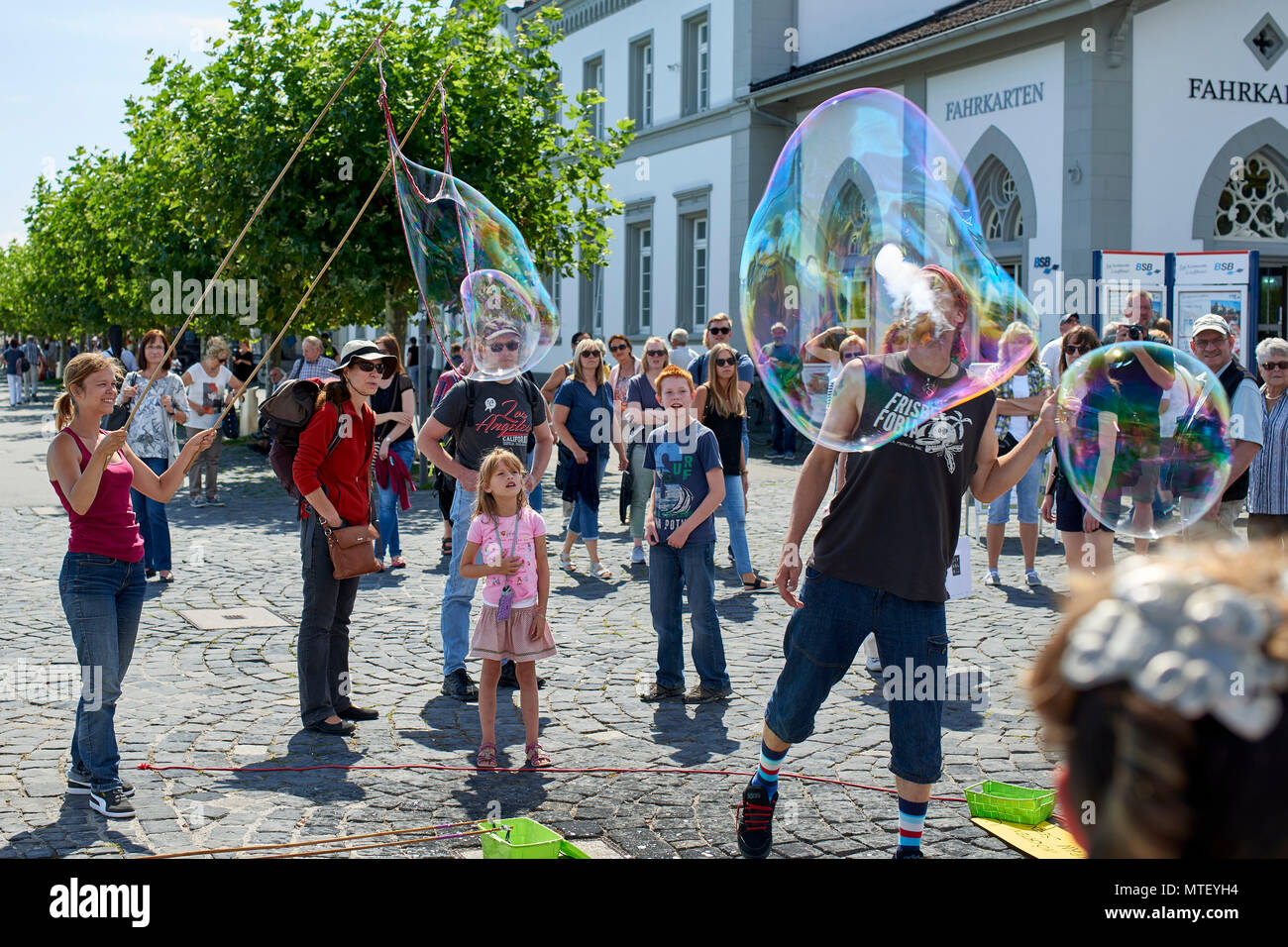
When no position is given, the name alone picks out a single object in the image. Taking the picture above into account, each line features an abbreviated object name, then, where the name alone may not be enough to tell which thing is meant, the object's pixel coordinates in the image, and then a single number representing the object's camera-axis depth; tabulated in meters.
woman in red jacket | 6.25
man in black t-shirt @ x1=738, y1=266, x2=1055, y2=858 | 4.29
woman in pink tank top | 5.20
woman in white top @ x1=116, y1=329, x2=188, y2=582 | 10.34
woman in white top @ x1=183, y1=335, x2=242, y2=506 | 13.94
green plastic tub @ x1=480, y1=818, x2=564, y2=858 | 4.09
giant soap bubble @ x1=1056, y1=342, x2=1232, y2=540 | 4.74
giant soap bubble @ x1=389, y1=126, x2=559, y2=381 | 7.42
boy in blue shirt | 6.87
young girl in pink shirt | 5.81
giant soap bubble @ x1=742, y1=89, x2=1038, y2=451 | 4.45
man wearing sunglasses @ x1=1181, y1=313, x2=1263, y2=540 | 6.89
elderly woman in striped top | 7.12
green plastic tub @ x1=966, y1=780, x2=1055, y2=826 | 4.82
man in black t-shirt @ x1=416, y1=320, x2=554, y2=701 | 6.96
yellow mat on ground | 4.53
